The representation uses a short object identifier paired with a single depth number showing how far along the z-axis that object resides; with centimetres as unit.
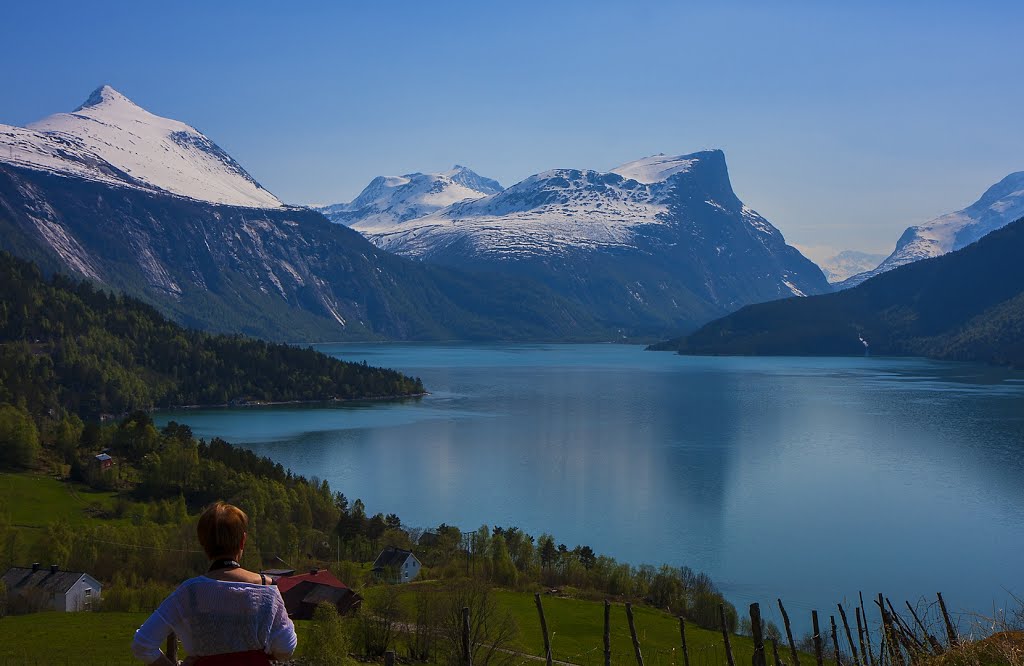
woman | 502
